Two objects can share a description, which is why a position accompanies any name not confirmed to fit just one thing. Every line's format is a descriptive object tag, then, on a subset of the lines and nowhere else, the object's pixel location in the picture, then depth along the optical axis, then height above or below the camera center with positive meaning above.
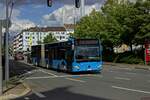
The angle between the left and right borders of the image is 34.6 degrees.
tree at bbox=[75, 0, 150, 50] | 29.08 +3.76
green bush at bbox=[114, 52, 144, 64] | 30.75 -1.08
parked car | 58.41 -1.55
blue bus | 18.26 -0.36
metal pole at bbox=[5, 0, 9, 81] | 14.05 -0.49
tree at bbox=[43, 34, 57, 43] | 90.90 +4.42
